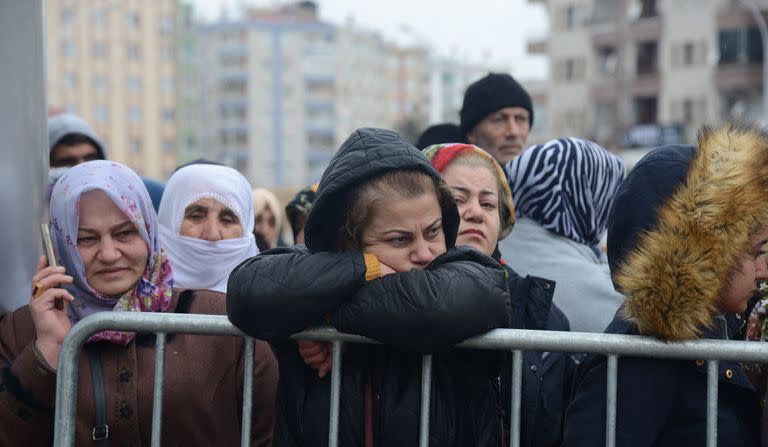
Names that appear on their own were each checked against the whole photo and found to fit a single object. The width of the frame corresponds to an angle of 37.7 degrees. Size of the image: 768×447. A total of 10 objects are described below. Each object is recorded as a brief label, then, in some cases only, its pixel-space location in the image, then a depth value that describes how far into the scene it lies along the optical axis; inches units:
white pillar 159.2
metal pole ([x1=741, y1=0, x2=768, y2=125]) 1085.5
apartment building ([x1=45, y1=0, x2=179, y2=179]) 4141.2
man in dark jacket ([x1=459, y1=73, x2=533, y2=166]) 245.9
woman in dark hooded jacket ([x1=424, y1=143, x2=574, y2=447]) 135.9
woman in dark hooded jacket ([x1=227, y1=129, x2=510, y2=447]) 114.0
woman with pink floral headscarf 132.7
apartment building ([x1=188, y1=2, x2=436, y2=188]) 4650.6
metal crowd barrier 114.5
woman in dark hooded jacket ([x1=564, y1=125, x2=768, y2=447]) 114.3
